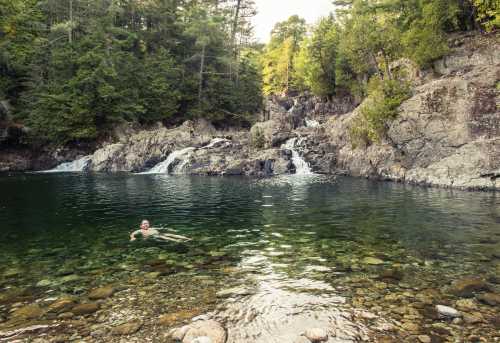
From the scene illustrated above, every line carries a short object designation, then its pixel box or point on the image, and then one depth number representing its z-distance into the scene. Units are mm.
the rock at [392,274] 9588
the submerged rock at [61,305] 8031
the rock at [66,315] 7695
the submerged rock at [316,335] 6500
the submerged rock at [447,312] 7302
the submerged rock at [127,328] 6941
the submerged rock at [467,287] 8438
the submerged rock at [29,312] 7768
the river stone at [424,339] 6421
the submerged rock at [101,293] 8758
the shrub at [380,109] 36375
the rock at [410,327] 6815
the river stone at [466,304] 7633
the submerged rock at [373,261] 10852
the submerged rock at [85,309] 7934
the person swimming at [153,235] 14291
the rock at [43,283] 9617
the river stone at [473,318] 7062
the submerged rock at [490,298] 7828
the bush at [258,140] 49259
